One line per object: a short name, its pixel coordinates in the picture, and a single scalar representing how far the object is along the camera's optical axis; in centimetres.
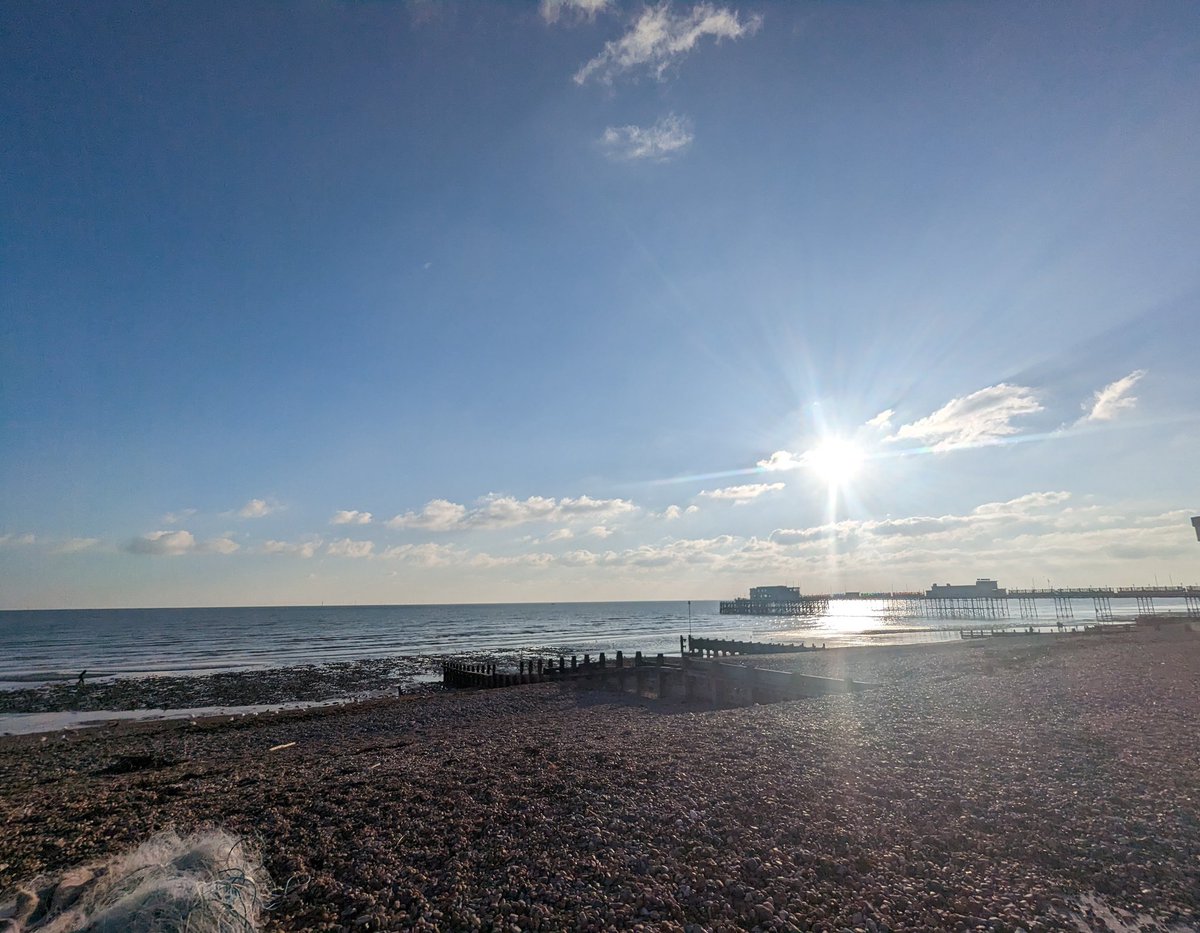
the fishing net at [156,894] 532
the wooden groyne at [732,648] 4112
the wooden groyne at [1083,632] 4753
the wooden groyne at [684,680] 1919
